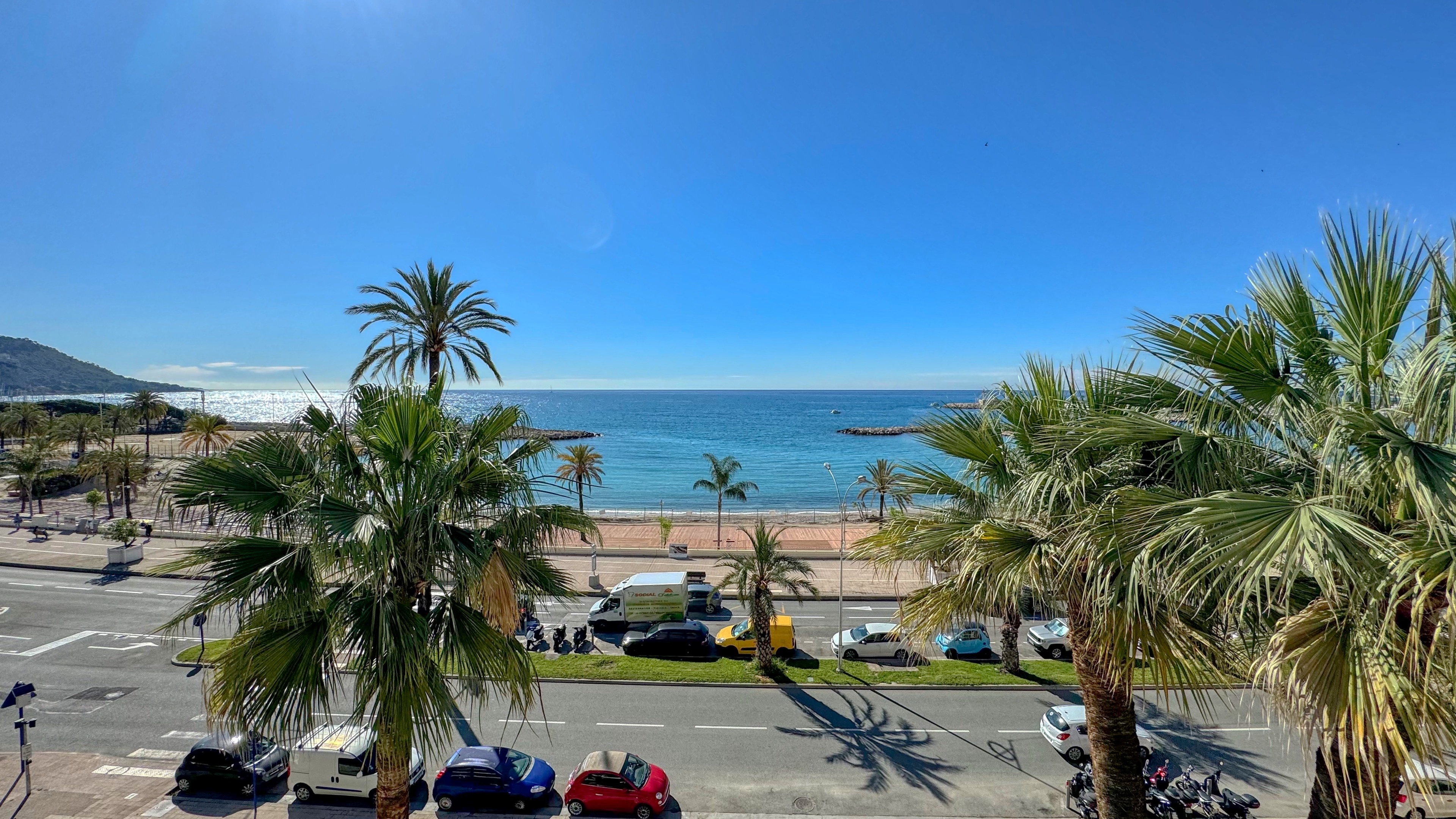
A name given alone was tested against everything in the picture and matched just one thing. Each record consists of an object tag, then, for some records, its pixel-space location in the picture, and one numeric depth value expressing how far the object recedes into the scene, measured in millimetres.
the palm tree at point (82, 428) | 59312
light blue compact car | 21797
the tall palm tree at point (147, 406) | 66000
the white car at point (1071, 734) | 14250
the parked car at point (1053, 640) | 21625
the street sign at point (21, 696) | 11198
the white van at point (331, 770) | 12570
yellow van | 21250
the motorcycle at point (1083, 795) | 11953
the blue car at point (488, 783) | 12438
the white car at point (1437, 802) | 10266
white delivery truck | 23844
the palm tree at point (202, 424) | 43784
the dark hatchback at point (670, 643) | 21391
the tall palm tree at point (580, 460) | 41062
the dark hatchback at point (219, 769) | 12734
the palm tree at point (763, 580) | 19281
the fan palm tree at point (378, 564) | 5496
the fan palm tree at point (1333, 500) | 3492
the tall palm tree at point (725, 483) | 40906
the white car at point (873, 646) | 20984
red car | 12086
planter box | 30077
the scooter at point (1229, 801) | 11805
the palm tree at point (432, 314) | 16891
